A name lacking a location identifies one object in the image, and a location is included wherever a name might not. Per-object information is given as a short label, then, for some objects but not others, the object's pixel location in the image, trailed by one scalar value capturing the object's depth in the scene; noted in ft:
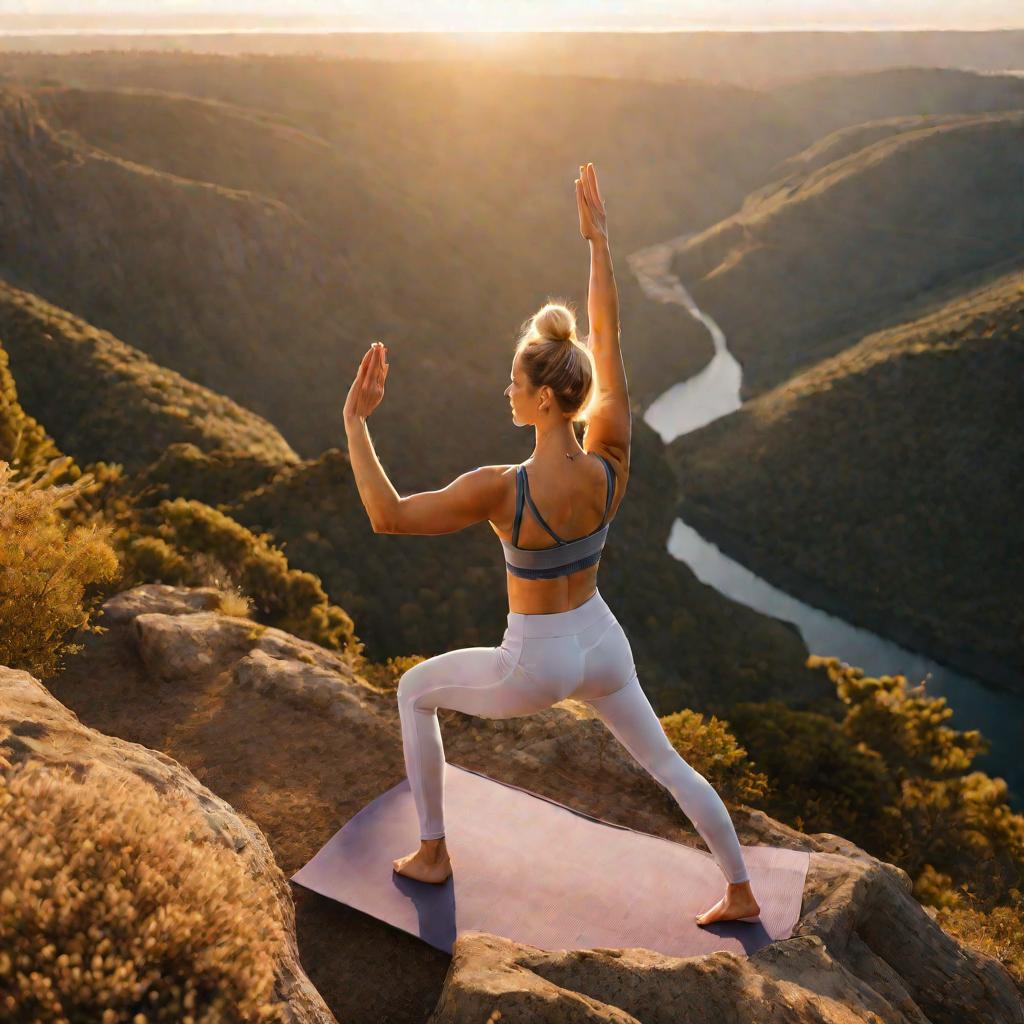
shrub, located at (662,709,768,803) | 18.24
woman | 8.93
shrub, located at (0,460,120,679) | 16.37
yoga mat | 11.50
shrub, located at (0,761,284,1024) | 6.04
